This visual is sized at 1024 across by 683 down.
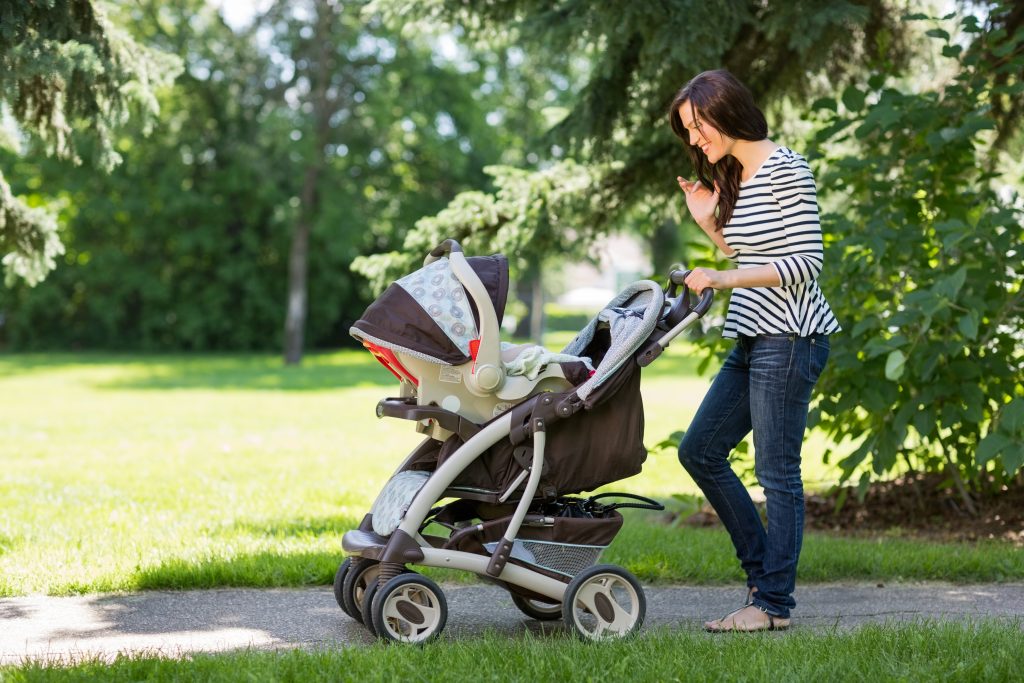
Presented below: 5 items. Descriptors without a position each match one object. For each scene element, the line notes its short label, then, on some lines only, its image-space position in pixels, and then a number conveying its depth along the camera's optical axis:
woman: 7.84
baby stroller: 7.52
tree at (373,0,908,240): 11.03
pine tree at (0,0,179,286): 9.73
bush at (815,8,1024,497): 10.76
